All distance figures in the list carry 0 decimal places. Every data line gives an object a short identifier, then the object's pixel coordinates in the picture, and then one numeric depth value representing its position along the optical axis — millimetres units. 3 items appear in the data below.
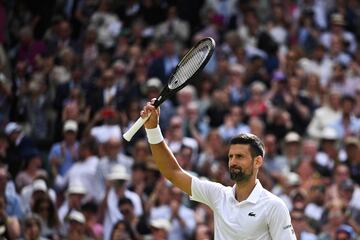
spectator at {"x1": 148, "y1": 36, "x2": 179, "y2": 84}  16641
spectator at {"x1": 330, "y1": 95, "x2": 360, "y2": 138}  15516
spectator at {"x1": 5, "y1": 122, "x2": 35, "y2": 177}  14521
